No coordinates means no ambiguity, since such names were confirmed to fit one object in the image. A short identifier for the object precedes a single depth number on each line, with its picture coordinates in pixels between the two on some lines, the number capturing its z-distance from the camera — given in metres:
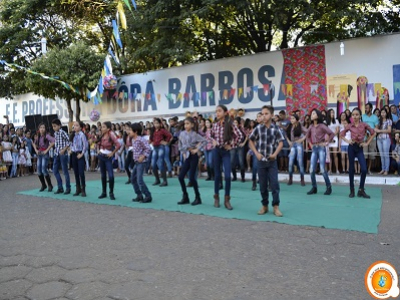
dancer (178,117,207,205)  9.47
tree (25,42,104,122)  20.02
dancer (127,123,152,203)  9.94
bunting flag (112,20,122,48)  12.75
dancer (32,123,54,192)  12.17
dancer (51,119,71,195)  11.78
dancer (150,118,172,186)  12.96
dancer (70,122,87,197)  11.32
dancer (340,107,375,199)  9.73
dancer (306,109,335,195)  10.40
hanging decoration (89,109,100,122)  22.98
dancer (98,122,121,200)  10.70
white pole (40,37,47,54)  19.33
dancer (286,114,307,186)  12.16
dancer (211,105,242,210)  8.85
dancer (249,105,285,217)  8.05
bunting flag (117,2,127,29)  12.17
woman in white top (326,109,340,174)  14.06
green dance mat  7.59
